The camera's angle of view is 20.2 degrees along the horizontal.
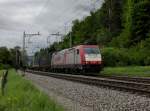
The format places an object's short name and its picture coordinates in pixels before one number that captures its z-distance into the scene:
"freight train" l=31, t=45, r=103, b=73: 41.50
